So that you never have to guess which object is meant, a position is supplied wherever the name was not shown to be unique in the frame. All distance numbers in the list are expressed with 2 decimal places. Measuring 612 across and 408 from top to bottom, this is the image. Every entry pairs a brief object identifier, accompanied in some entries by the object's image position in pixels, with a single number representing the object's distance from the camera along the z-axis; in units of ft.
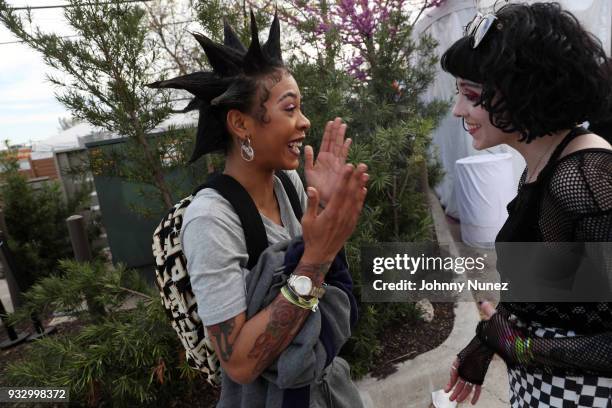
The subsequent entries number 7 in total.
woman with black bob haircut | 3.82
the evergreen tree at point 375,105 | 9.95
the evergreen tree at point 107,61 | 8.32
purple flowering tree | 13.48
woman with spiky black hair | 3.63
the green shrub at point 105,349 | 7.59
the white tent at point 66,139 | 15.55
